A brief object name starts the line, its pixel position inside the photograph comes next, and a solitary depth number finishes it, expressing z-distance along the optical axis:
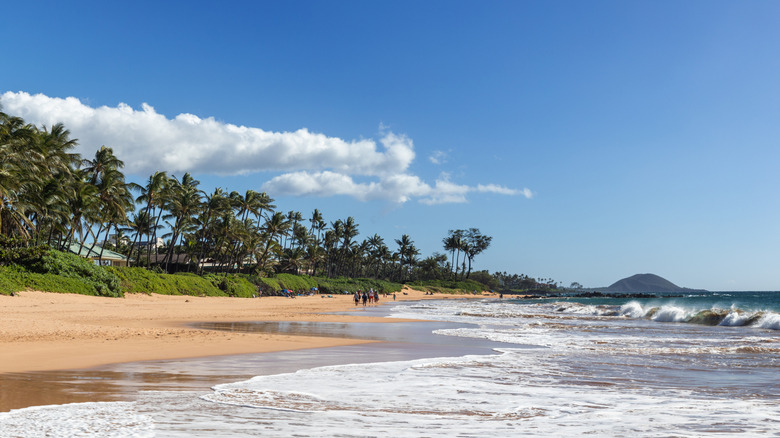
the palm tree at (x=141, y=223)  59.57
